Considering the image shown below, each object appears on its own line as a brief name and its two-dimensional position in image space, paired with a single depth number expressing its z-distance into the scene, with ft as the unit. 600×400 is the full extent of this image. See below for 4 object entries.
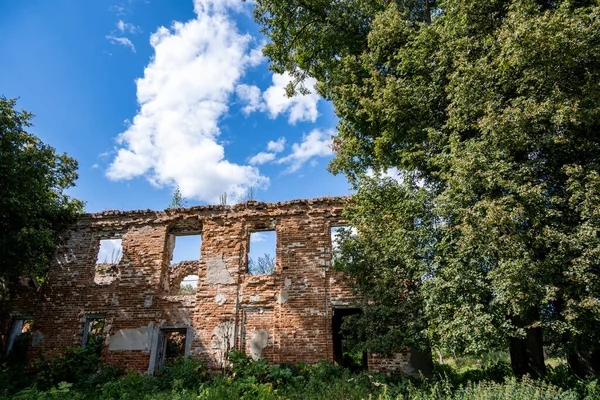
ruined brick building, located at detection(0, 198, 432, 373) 36.11
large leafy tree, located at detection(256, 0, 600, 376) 22.17
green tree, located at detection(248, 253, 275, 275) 62.32
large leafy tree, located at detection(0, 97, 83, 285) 35.63
